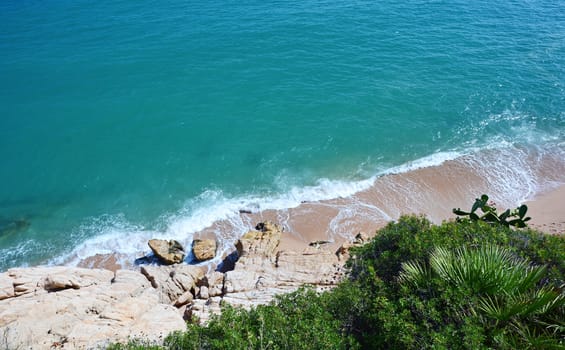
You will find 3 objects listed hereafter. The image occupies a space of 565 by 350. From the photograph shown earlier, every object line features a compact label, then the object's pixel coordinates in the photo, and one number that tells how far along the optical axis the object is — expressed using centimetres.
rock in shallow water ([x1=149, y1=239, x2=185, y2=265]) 2348
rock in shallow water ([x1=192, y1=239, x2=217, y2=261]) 2370
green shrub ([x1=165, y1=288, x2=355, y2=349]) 1100
